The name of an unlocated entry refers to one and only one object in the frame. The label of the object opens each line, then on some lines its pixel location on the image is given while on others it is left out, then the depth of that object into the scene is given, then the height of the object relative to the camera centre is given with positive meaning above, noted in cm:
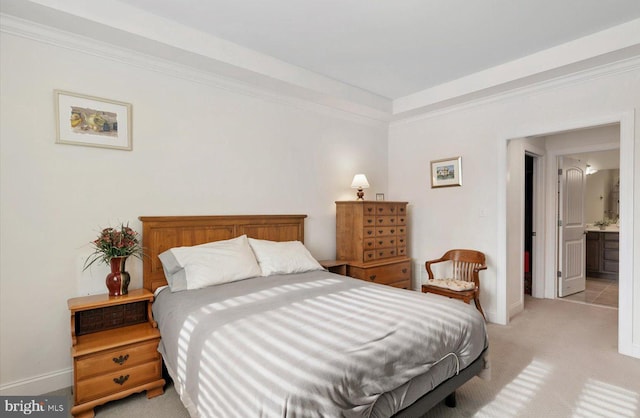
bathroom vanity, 594 -93
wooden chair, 346 -84
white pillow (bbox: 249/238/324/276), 296 -48
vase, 238 -52
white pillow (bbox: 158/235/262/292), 251 -47
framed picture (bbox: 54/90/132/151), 243 +66
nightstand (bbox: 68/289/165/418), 204 -93
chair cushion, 344 -85
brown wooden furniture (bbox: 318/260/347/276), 374 -70
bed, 130 -67
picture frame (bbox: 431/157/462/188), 406 +41
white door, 477 -36
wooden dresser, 381 -43
